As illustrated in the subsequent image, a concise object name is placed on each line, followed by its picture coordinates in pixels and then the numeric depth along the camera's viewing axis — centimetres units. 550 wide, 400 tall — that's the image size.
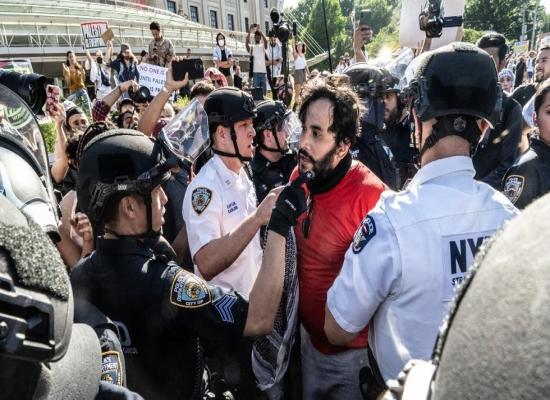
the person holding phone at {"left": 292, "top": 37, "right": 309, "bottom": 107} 1195
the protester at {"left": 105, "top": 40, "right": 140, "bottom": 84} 872
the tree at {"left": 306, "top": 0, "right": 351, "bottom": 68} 5519
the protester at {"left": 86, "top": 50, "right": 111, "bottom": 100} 1002
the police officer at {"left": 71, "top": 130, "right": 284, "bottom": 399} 164
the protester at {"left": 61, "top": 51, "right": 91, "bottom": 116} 682
